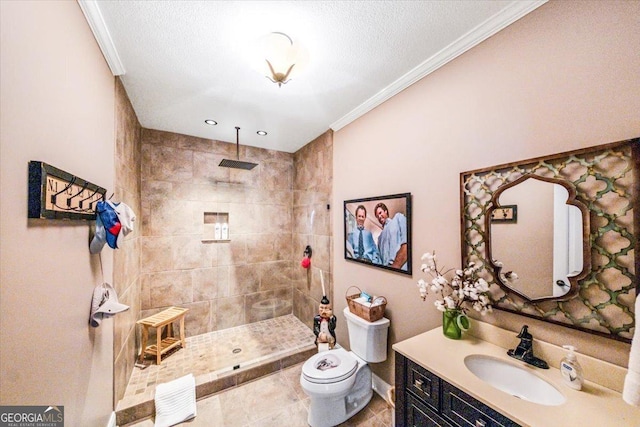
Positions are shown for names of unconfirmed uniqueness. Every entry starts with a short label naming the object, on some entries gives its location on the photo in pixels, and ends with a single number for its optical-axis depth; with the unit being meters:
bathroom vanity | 0.83
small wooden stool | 2.33
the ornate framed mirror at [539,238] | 1.03
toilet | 1.66
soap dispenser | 0.94
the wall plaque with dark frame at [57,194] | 0.78
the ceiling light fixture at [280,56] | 1.31
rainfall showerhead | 2.54
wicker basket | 1.85
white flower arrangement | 1.29
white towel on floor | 1.77
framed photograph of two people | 1.79
